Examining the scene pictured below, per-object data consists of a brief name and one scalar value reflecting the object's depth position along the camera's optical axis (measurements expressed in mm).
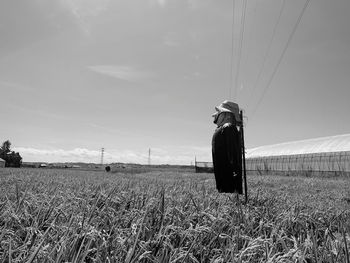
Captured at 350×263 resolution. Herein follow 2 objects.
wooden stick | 5855
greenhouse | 30078
